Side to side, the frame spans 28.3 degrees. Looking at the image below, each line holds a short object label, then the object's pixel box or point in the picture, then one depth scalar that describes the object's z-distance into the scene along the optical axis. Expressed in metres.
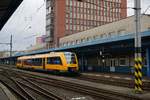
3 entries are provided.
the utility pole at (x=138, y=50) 18.55
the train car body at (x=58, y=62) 34.28
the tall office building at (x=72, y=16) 98.75
